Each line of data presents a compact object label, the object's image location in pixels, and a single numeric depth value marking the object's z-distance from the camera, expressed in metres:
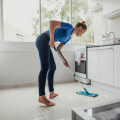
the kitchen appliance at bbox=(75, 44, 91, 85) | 2.85
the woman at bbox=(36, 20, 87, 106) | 1.64
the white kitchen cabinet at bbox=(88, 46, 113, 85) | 2.22
